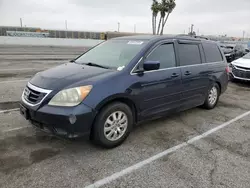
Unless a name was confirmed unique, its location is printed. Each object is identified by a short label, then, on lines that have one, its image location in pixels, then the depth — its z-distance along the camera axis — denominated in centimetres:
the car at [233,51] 1703
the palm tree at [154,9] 3981
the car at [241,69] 892
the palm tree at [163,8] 3909
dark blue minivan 307
